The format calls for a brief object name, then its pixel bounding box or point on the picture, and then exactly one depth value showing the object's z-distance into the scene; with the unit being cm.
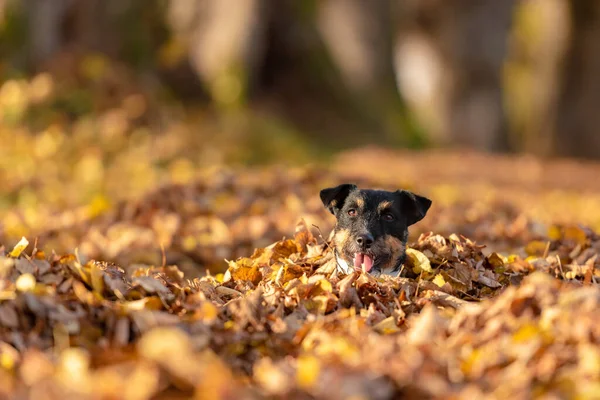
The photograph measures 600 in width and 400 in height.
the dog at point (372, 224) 888
